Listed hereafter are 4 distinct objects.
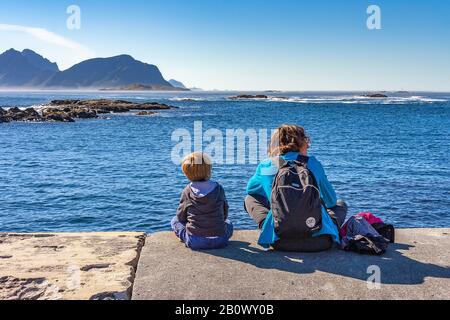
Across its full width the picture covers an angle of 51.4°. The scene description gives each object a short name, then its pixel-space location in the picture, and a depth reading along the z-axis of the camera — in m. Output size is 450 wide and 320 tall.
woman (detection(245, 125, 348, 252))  5.22
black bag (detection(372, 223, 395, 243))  5.67
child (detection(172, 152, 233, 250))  5.36
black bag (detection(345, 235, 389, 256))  5.16
